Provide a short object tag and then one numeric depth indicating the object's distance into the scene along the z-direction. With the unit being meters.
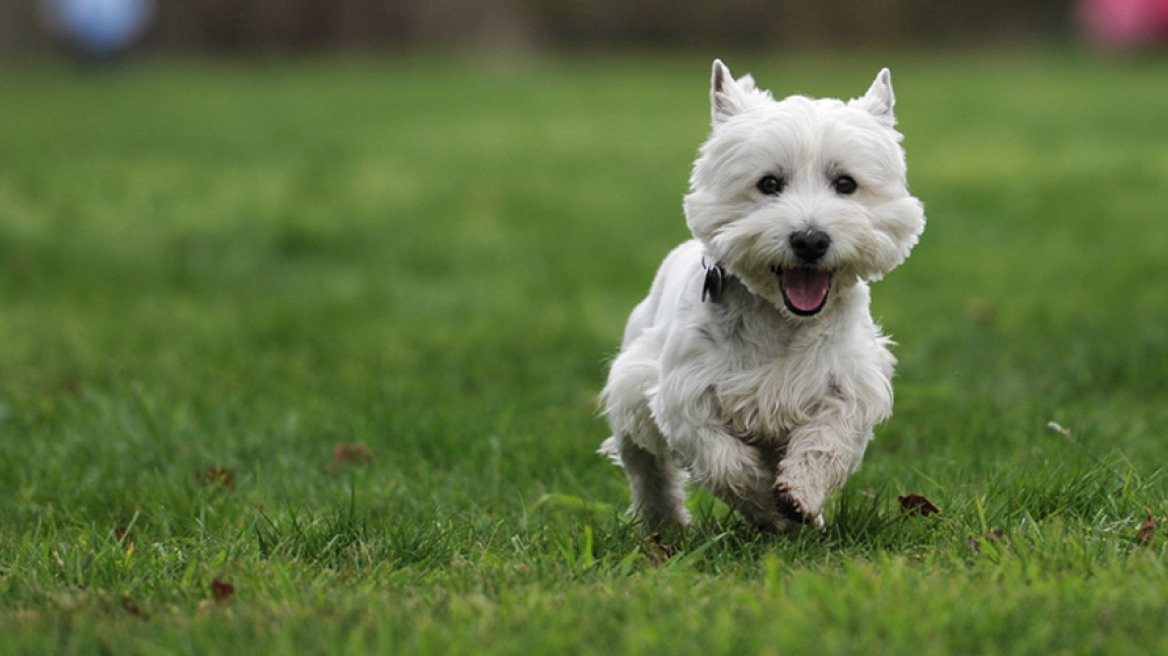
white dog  8.25
